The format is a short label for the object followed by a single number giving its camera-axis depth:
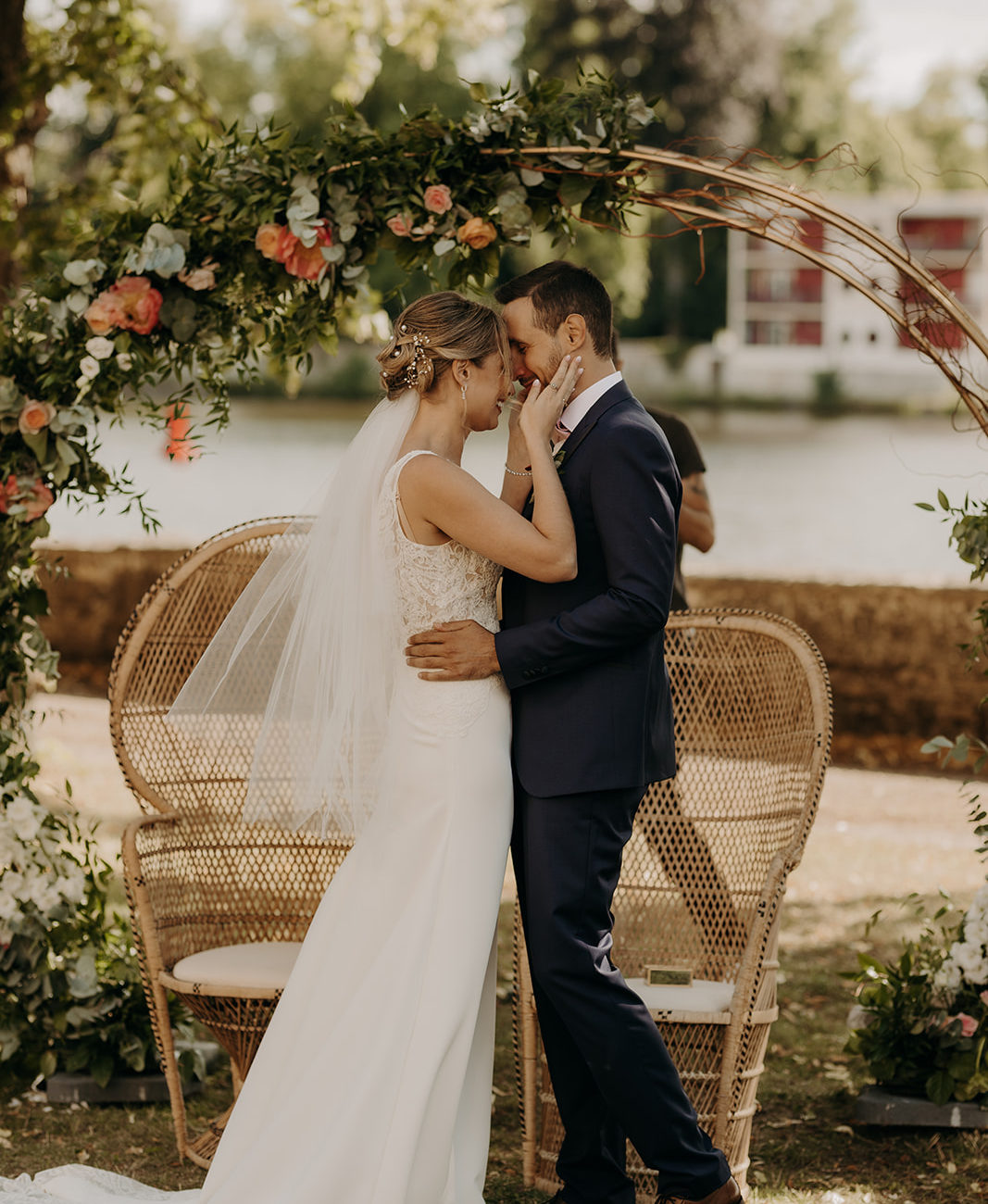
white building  46.25
